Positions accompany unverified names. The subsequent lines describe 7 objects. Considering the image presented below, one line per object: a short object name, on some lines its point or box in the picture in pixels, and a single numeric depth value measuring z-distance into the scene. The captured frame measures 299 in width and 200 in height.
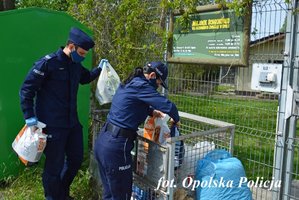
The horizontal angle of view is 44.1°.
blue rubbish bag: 3.33
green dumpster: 4.41
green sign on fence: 3.90
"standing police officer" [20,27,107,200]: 3.64
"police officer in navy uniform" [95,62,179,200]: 3.27
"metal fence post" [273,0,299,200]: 3.42
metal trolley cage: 3.24
